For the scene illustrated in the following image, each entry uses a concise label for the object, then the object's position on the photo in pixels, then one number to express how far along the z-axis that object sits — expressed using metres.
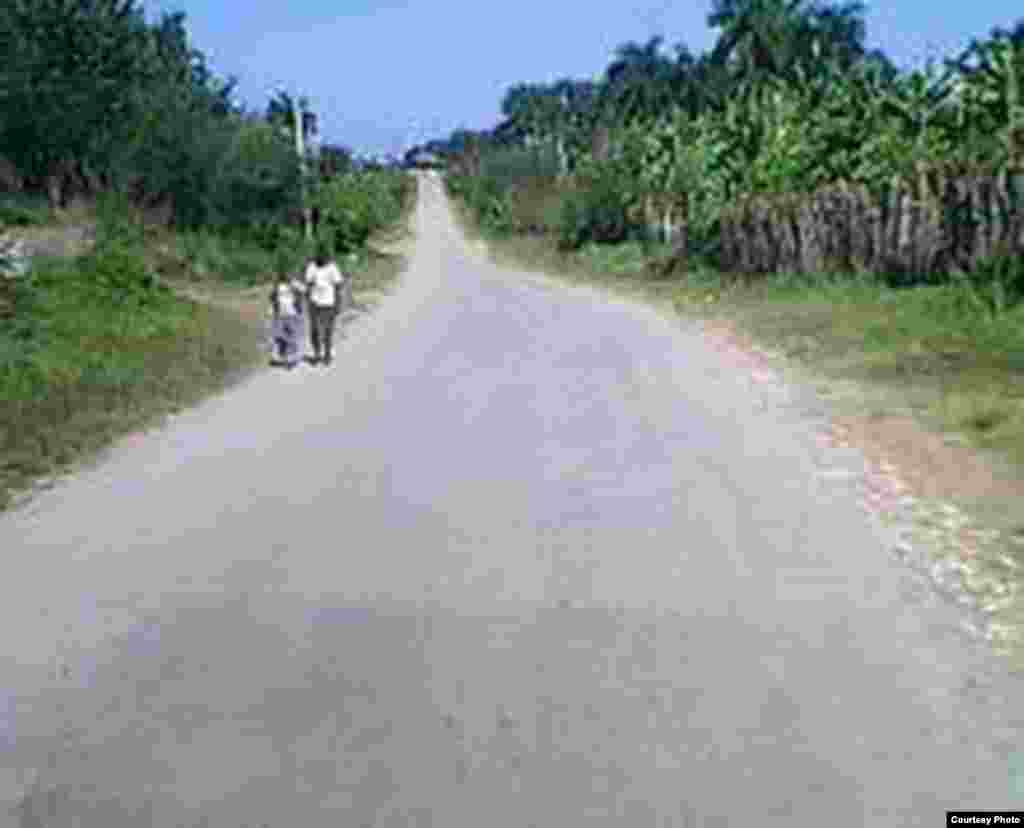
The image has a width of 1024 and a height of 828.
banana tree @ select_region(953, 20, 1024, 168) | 35.38
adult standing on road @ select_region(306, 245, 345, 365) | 28.41
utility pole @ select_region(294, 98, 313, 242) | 64.44
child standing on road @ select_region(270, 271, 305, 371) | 27.88
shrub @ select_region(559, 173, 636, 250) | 76.31
